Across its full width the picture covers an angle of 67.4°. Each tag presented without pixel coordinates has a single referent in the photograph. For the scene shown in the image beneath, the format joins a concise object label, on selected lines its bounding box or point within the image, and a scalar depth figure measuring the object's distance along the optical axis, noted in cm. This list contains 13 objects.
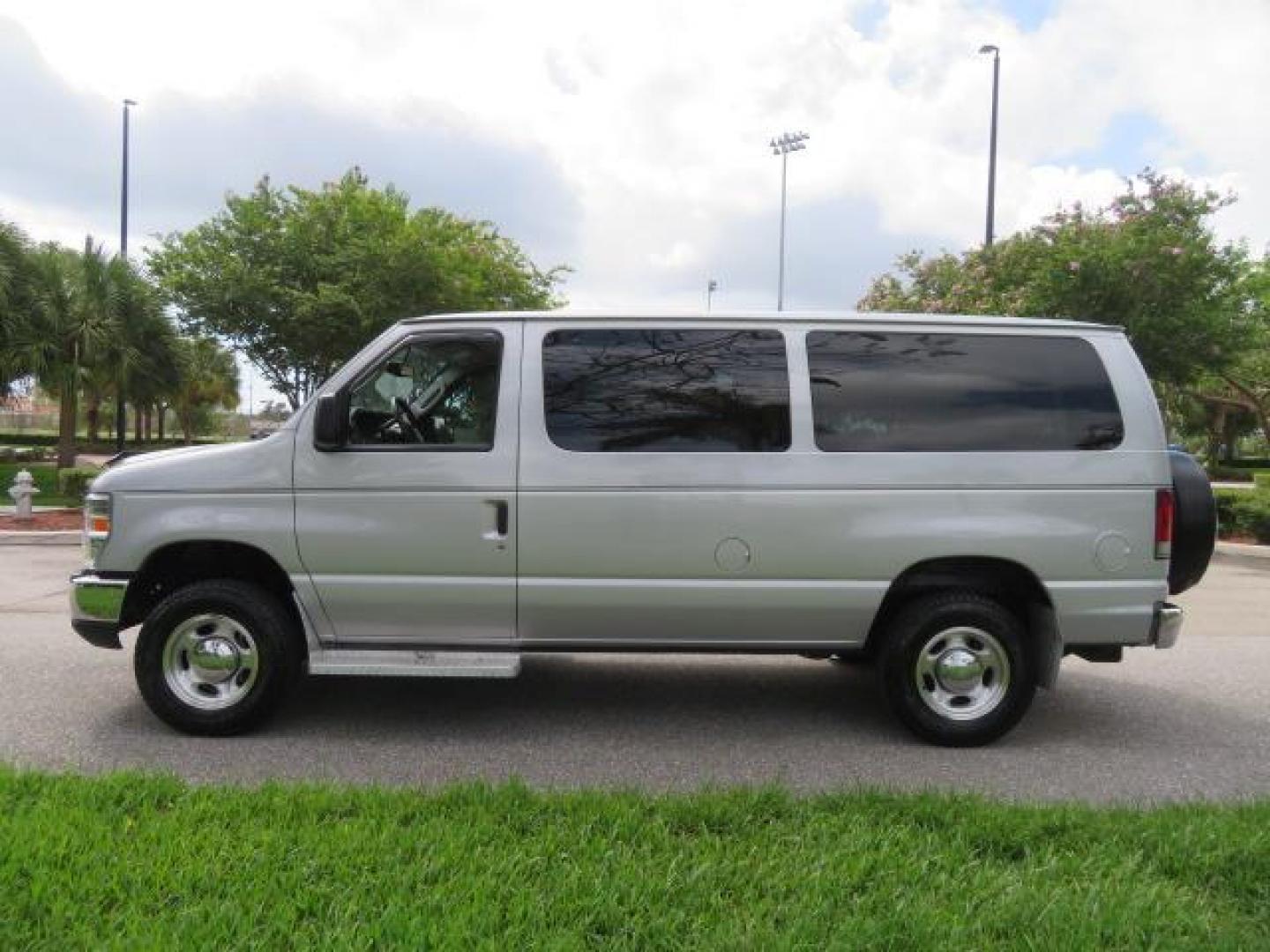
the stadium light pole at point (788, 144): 4172
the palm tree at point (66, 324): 1812
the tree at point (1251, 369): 1908
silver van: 462
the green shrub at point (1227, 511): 1470
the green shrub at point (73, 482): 1720
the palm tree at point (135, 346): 1911
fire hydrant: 1445
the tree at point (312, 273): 2036
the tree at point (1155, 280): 1714
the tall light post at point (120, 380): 2113
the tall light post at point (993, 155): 2420
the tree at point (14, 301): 1766
